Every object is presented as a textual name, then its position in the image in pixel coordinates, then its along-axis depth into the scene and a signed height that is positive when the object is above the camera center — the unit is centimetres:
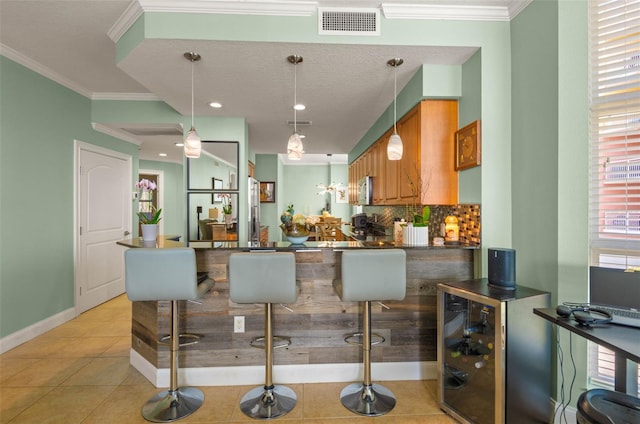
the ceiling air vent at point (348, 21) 220 +142
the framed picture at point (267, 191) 742 +53
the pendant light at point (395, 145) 235 +53
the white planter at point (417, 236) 241 -19
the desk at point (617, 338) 113 -52
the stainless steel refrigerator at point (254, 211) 521 +2
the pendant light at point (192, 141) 238 +58
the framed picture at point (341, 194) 915 +56
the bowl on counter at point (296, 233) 242 -17
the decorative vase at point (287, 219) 253 -6
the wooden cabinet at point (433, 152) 261 +53
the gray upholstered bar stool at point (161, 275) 186 -40
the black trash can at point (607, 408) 117 -80
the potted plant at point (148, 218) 249 -5
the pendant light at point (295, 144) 241 +57
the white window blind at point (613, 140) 168 +43
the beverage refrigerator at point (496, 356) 166 -86
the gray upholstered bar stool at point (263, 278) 187 -42
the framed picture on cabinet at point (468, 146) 228 +53
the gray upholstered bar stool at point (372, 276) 194 -42
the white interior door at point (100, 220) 381 -12
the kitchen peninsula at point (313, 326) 237 -92
